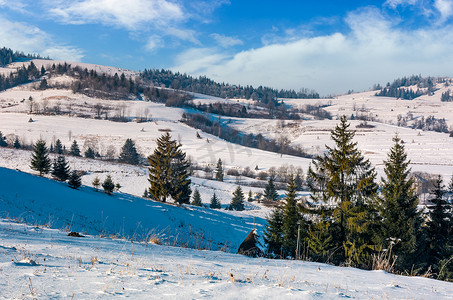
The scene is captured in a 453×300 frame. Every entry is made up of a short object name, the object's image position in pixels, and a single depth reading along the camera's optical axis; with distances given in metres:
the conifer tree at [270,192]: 59.77
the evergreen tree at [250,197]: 61.29
